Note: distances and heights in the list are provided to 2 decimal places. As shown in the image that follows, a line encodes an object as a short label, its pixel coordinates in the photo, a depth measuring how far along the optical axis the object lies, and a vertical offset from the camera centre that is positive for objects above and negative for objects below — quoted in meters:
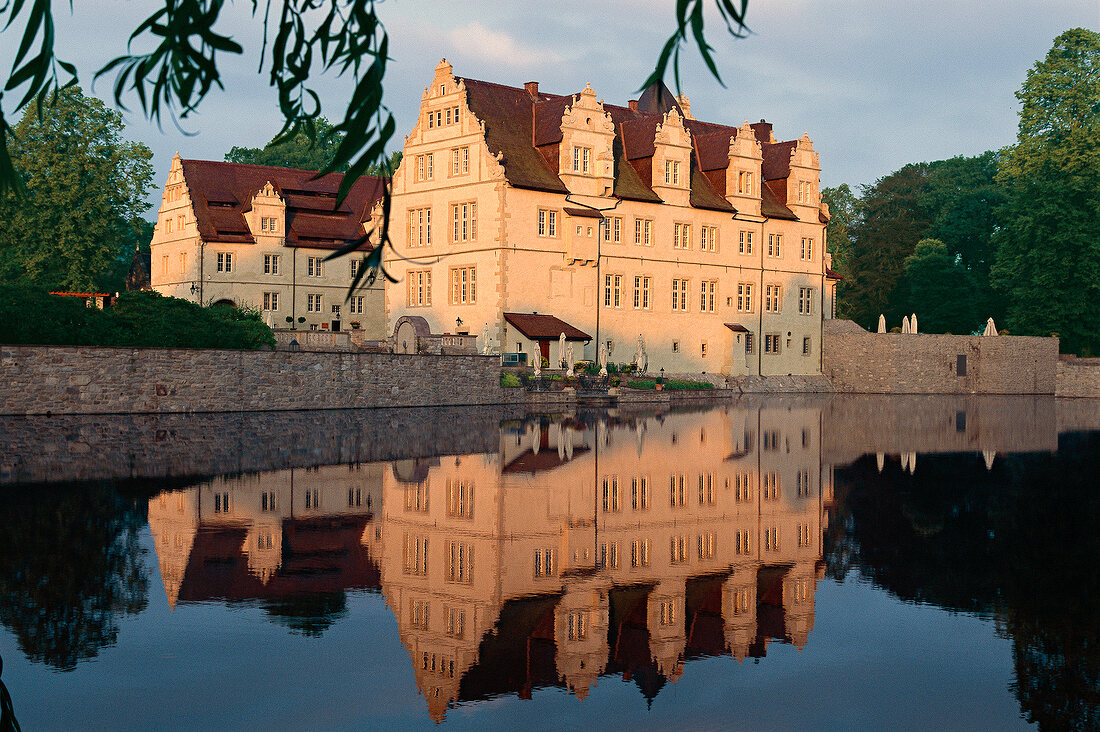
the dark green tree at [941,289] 93.19 +6.80
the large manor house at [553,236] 63.38 +7.97
